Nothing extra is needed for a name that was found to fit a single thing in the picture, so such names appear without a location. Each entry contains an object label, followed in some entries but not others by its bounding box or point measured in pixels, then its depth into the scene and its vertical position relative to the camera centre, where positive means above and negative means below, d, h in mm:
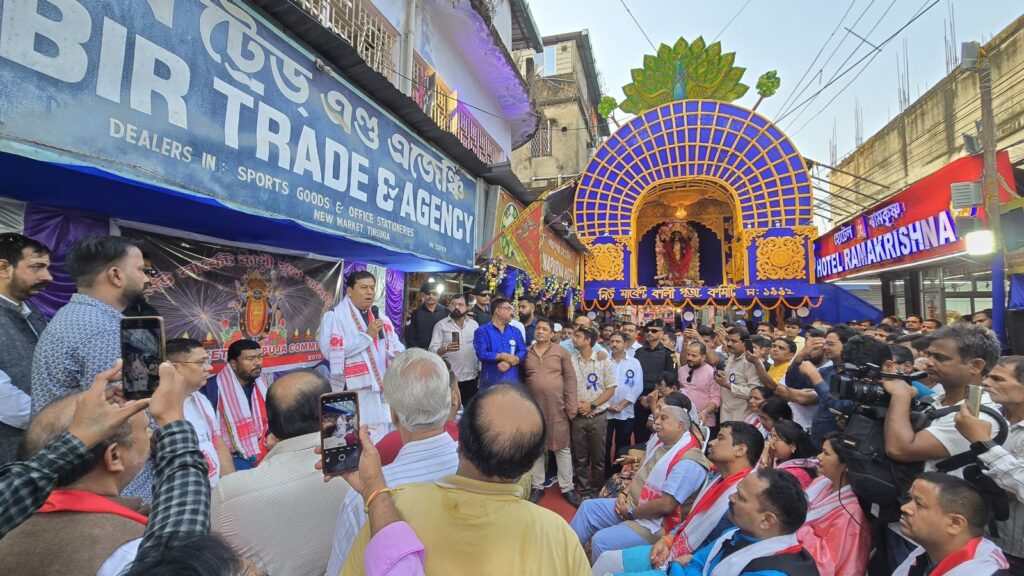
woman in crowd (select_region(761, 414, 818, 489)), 2742 -850
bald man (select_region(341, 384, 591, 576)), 1106 -497
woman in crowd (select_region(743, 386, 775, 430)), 3826 -684
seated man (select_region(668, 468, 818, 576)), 1781 -894
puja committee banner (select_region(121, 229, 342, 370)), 2846 +67
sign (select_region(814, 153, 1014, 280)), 7016 +1739
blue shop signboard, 1818 +1028
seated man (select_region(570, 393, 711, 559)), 2619 -1006
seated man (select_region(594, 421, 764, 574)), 2326 -992
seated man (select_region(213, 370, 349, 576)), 1397 -609
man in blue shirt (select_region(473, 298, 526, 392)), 4324 -321
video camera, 2162 -308
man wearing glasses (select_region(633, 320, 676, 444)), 5415 -630
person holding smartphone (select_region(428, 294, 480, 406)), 4809 -311
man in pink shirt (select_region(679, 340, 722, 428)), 4812 -751
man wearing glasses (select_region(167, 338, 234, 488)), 2096 -501
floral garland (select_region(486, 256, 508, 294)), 6316 +536
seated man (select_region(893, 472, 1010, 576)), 1625 -742
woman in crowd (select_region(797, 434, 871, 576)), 2145 -998
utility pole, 6188 +2003
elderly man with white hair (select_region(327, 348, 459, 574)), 1488 -371
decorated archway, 13344 +3754
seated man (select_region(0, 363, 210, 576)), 898 -421
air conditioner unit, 6422 +1785
